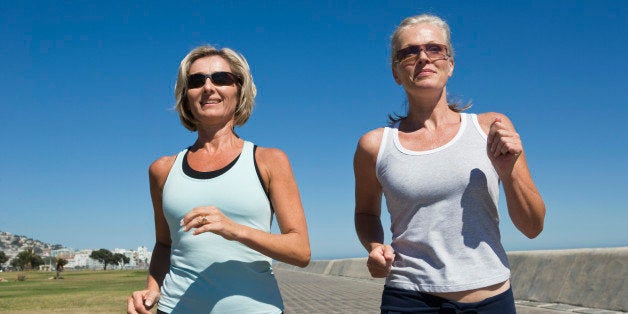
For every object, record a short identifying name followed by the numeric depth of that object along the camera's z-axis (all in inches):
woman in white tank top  101.2
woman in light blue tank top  99.3
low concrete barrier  339.3
